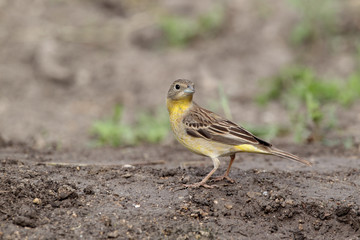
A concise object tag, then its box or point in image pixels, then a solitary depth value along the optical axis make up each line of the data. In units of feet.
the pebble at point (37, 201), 37.78
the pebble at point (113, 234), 35.50
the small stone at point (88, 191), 40.14
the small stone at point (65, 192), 38.70
